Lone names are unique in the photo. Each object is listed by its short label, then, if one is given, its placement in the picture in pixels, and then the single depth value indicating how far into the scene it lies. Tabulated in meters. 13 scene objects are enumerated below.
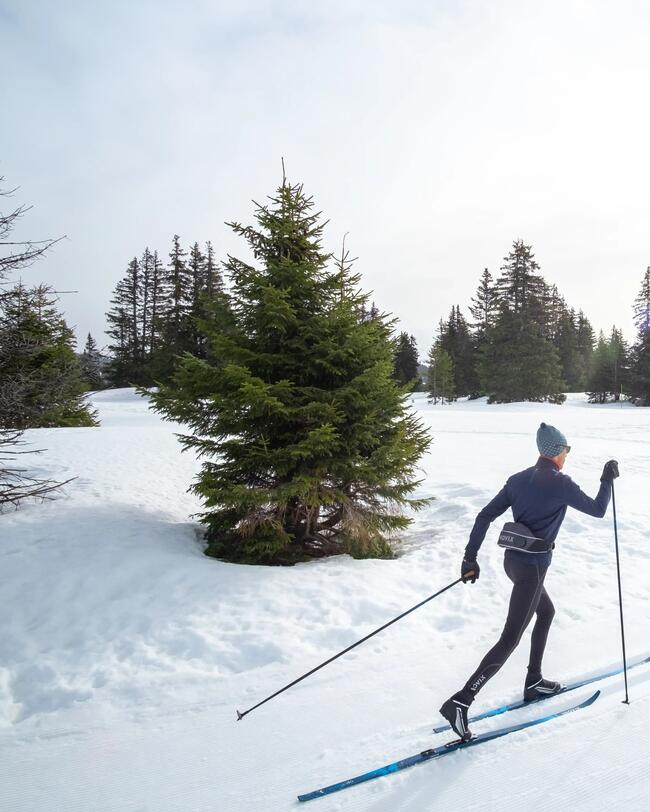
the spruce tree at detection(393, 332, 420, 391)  66.19
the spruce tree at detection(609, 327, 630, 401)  54.88
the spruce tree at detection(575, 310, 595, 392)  68.69
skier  3.66
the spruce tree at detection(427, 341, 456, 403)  56.69
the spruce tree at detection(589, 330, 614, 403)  54.78
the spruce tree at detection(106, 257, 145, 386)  50.41
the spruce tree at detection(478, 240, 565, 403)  40.53
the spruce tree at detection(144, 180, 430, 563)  6.95
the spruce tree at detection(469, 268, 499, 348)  57.88
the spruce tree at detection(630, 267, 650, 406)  47.41
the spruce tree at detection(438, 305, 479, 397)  60.06
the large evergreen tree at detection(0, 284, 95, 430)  7.24
